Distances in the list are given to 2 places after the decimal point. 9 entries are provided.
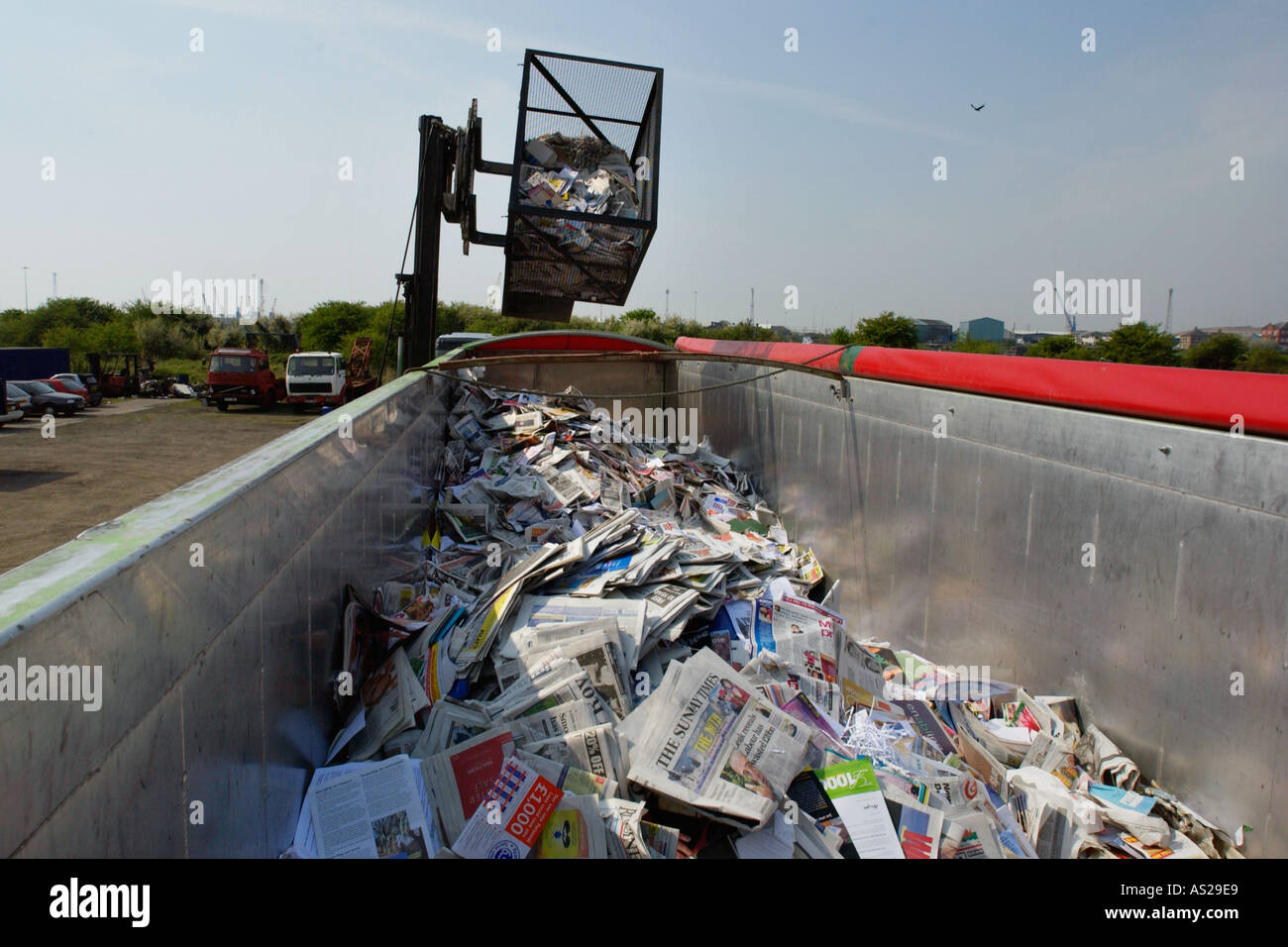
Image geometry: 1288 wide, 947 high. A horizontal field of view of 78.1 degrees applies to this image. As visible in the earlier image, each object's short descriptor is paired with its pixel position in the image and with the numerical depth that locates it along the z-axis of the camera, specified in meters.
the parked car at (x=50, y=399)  24.20
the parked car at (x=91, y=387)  27.38
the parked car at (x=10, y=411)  19.05
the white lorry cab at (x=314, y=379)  23.88
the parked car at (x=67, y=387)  25.56
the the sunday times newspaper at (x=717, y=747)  2.29
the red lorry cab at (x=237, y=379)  24.41
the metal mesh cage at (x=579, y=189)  6.09
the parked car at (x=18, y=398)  22.89
